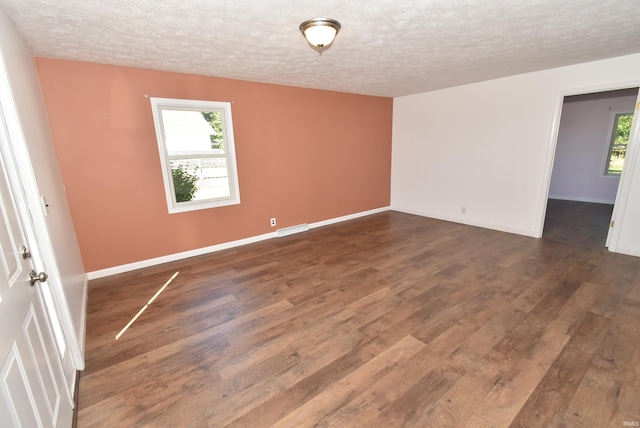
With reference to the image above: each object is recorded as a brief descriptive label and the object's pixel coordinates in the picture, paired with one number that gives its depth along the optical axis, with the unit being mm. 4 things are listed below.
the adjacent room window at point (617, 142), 5988
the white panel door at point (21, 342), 990
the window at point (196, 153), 3529
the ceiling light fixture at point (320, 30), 2113
